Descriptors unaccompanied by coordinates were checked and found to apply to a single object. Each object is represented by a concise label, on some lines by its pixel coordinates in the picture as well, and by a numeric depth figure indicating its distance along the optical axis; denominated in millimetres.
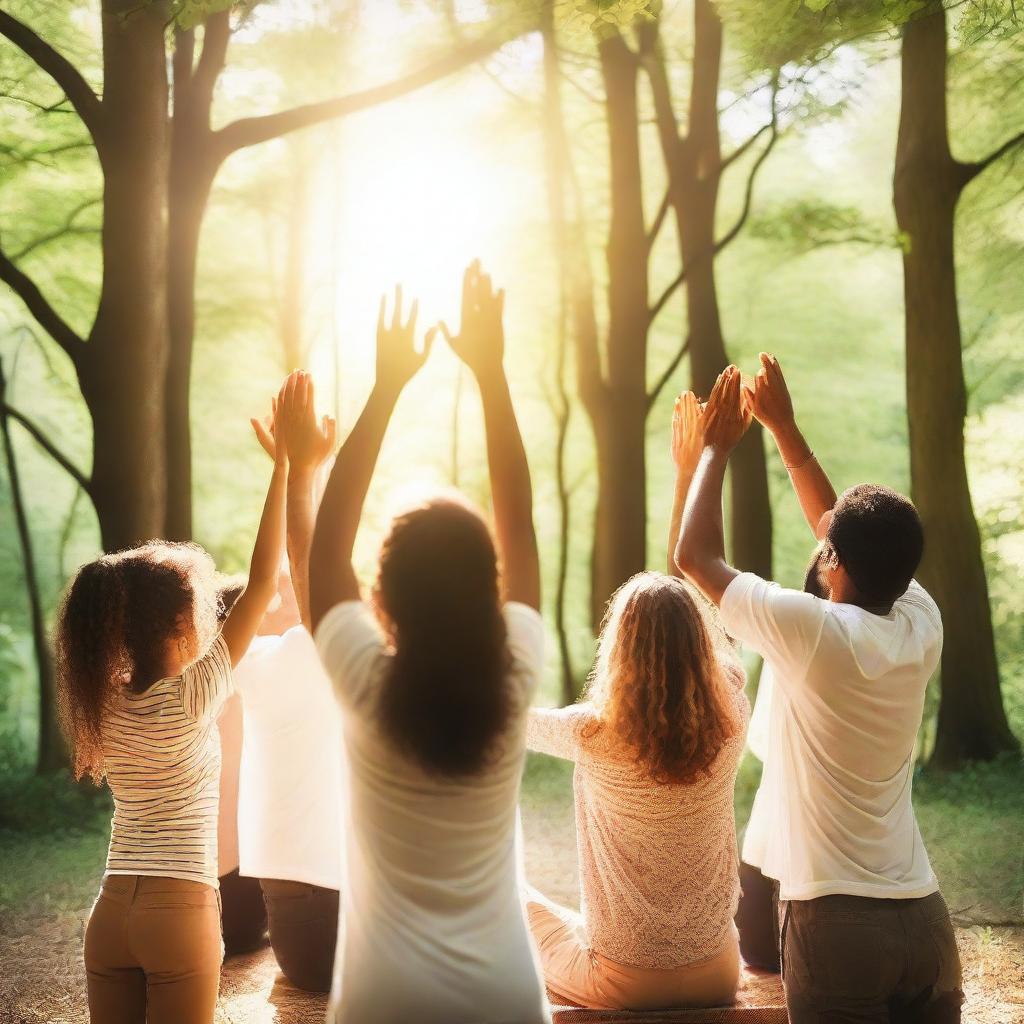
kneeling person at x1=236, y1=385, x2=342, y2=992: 3270
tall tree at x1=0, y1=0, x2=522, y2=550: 6191
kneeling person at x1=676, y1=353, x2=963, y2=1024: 2141
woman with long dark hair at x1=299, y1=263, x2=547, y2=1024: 1571
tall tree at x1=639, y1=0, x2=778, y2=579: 7895
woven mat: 2785
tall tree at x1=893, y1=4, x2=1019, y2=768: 6863
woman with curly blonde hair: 2559
